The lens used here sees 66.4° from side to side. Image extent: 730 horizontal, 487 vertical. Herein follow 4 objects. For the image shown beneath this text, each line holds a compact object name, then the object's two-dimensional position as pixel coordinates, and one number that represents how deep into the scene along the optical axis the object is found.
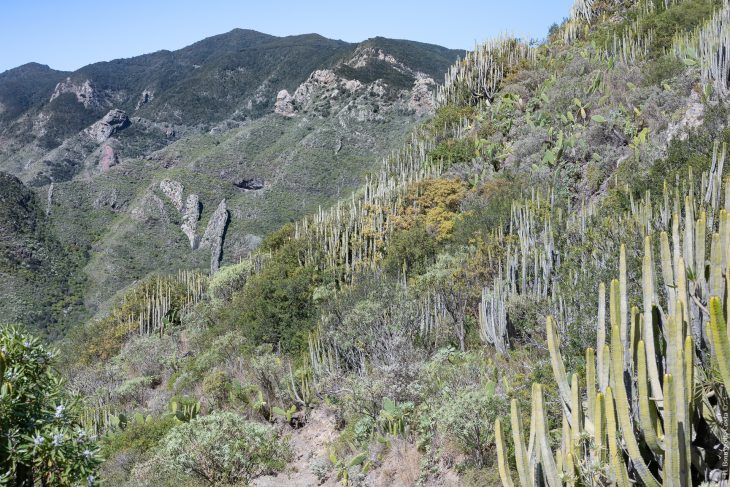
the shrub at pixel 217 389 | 13.73
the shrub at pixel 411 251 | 18.40
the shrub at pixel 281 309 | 18.08
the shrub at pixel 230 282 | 27.92
